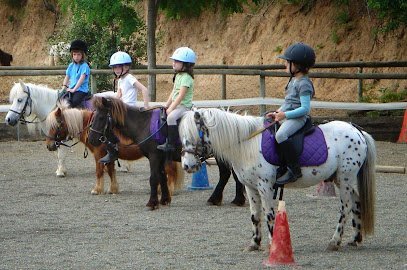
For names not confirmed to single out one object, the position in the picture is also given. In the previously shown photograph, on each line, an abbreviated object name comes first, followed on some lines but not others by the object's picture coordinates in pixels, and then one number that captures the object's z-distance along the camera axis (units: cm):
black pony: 1263
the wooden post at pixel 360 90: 2283
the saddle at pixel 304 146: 959
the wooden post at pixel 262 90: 2095
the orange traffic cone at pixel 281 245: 880
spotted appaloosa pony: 962
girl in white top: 1373
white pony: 1579
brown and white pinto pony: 1357
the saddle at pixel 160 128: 1262
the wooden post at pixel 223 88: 2289
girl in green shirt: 1220
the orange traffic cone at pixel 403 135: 2018
